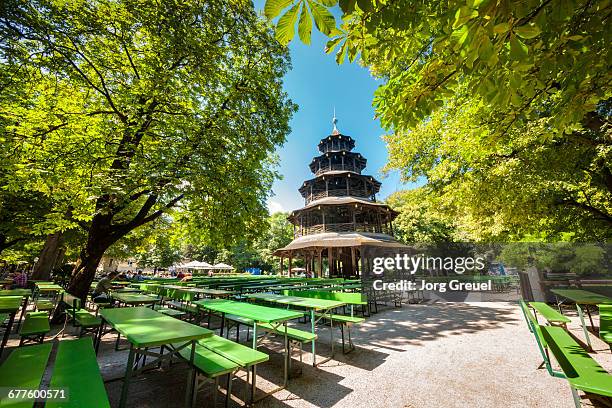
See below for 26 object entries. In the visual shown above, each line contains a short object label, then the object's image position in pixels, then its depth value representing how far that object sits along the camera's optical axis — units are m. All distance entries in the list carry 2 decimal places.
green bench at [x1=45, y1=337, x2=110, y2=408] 1.82
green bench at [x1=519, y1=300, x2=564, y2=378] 2.91
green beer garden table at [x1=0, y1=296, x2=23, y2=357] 3.71
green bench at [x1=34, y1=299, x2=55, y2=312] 6.16
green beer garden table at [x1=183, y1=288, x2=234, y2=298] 6.42
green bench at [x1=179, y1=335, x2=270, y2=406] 2.84
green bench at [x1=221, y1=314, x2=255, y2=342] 4.89
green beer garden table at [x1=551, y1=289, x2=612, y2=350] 5.17
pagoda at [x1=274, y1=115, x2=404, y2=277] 21.27
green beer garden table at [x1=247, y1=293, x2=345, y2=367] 4.59
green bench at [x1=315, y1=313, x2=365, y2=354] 5.19
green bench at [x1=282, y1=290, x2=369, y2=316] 6.04
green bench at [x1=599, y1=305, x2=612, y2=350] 3.77
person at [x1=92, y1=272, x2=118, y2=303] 8.20
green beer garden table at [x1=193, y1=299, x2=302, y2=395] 3.57
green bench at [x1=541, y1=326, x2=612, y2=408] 2.00
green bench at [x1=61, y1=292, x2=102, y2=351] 4.70
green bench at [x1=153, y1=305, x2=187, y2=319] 5.44
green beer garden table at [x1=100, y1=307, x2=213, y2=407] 2.43
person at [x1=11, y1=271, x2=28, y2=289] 12.91
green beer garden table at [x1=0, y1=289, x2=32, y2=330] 6.00
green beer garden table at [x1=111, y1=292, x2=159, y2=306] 5.48
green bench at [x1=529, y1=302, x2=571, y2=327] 4.50
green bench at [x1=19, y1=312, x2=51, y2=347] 4.25
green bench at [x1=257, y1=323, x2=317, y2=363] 4.11
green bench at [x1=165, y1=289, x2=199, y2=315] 5.79
